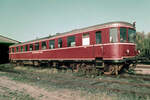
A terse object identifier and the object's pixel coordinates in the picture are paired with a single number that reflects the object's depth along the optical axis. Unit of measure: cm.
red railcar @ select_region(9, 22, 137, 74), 866
